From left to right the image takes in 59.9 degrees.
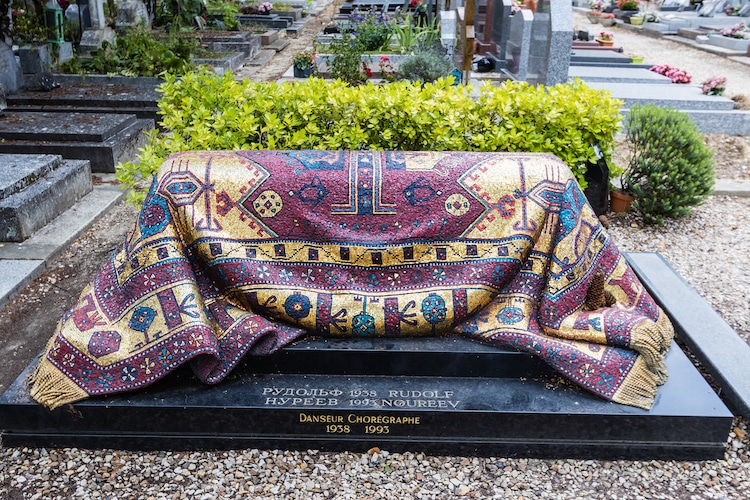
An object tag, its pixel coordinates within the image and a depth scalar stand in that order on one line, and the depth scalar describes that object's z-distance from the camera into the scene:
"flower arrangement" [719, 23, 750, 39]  18.04
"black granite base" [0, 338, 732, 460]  3.43
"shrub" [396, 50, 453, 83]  9.67
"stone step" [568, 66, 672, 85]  11.88
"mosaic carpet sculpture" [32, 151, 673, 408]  3.57
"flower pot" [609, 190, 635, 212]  6.65
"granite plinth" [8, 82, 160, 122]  9.16
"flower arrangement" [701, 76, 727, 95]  10.70
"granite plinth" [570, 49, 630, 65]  13.45
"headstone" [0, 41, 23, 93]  9.47
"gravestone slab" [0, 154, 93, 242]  5.77
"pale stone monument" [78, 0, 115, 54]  12.65
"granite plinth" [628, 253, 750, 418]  3.82
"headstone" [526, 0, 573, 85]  9.78
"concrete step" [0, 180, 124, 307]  5.18
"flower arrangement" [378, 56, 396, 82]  11.15
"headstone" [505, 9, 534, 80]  11.07
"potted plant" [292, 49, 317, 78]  12.15
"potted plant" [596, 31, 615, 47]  15.75
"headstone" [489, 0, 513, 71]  12.75
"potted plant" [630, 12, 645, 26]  23.19
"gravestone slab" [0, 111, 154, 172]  7.57
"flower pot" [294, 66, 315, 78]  12.12
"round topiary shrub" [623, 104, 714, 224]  6.34
